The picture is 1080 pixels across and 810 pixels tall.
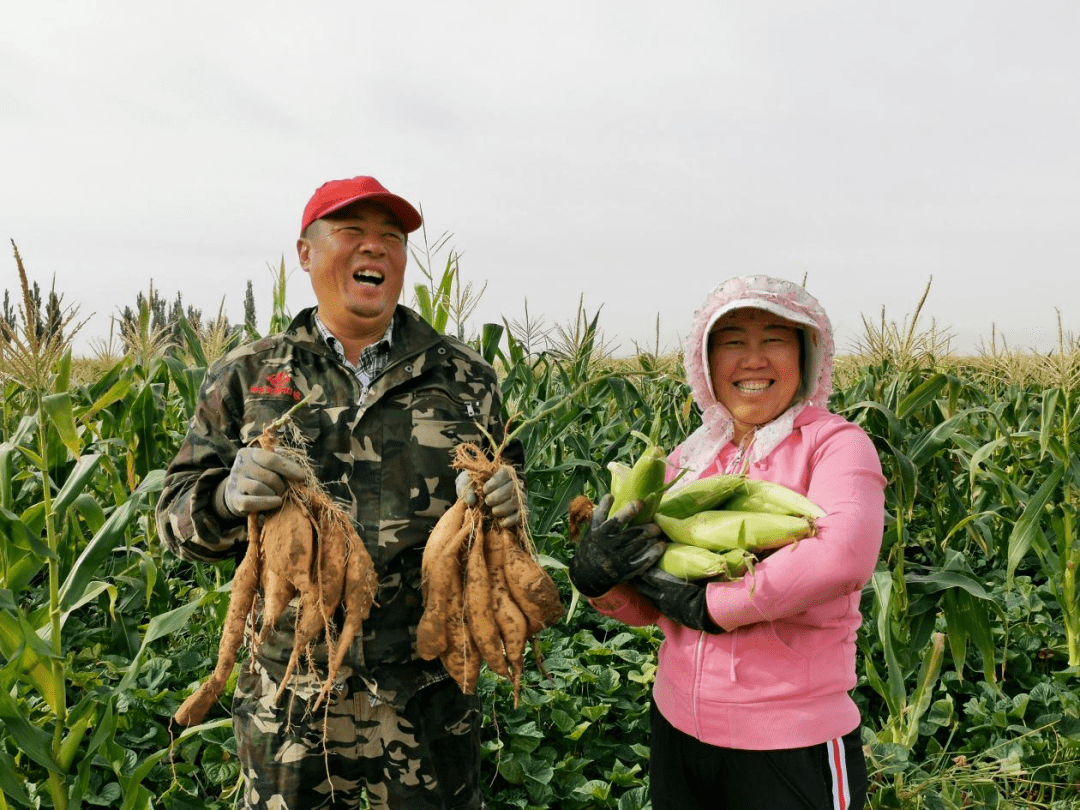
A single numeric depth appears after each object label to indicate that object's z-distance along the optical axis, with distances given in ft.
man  6.80
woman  5.68
